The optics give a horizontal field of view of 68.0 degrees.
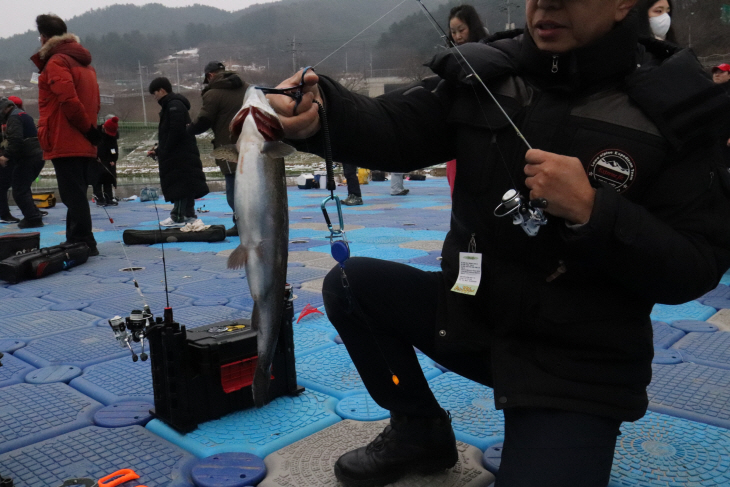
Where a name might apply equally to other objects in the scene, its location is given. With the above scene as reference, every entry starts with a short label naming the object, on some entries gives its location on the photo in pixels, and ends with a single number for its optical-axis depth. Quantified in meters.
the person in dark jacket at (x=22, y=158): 8.27
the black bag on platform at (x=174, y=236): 6.98
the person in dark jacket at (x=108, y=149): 10.67
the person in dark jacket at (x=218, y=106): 6.67
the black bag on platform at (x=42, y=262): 5.11
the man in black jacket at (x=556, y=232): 1.44
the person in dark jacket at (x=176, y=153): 7.26
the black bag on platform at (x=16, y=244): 5.81
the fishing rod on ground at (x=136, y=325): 2.24
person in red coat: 5.66
